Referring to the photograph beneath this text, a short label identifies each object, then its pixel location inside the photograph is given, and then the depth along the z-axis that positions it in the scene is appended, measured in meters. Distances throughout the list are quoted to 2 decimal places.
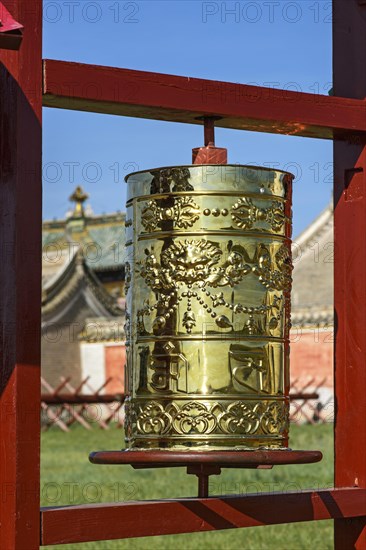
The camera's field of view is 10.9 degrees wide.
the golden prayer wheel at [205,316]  3.73
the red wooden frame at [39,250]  3.49
